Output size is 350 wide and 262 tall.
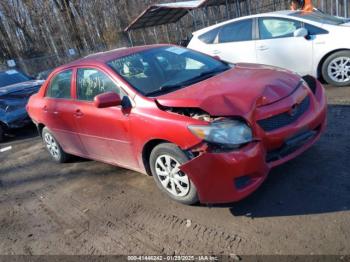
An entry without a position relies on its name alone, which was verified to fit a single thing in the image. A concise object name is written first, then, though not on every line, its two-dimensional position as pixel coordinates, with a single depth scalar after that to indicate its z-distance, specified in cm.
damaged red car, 335
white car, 669
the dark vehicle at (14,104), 850
